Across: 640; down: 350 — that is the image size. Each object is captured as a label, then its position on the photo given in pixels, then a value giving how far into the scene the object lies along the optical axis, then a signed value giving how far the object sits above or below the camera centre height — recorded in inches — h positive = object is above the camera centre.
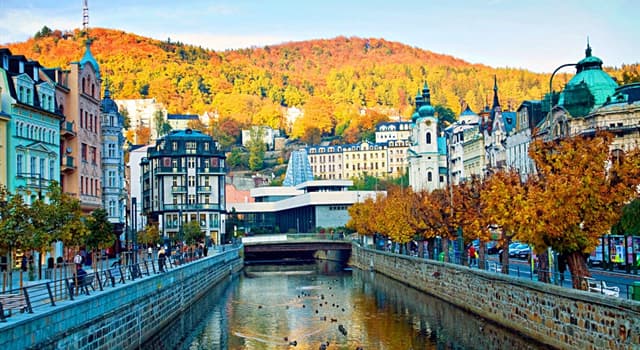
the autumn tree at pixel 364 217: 3655.8 +8.4
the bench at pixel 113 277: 1344.4 -89.5
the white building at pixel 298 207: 5383.9 +87.0
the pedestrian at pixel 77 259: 1556.0 -60.8
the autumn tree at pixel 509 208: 1307.8 +12.0
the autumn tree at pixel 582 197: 1250.0 +24.4
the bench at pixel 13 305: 882.3 -86.5
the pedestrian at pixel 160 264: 1816.8 -84.4
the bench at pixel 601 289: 1141.4 -99.9
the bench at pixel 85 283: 1186.6 -79.5
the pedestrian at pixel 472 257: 2008.0 -97.9
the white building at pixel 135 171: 6092.5 +382.1
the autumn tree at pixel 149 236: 3334.2 -48.6
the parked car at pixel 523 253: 2765.7 -120.2
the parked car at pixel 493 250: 3106.8 -121.5
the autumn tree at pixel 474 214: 1856.5 +4.7
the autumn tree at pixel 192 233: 3671.3 -46.9
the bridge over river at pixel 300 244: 4234.7 -113.0
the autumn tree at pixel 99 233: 1833.2 -18.3
